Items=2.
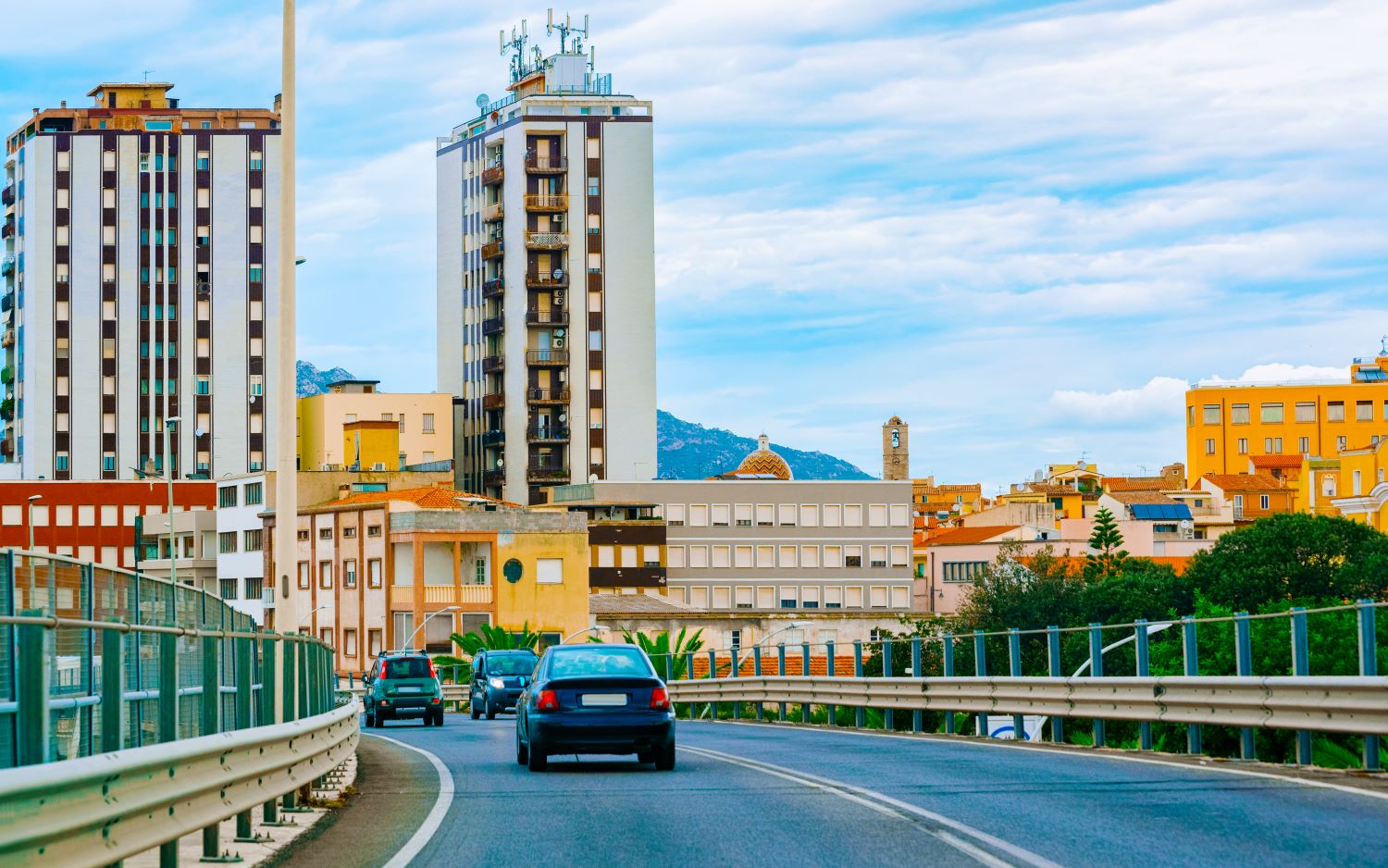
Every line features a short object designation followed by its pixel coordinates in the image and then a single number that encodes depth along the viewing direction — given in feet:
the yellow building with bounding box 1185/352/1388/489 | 638.94
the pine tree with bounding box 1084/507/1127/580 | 426.92
